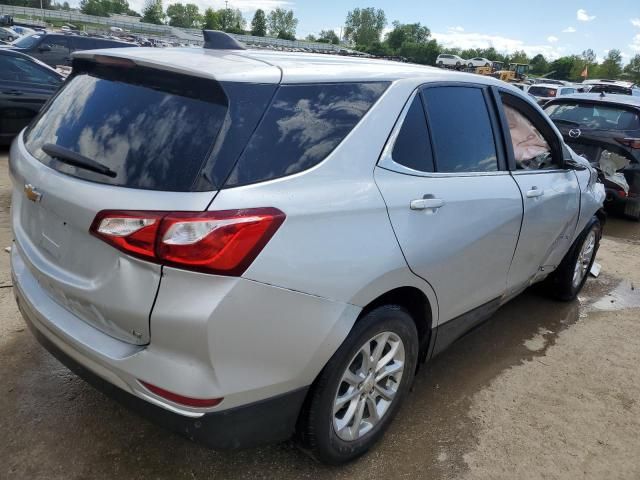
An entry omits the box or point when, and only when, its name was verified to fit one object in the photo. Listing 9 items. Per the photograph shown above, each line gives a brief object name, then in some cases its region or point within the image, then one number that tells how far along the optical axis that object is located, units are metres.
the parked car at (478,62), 62.22
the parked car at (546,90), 23.61
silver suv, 1.75
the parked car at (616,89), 19.83
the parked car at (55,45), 14.16
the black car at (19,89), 7.56
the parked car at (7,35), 22.93
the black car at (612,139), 7.00
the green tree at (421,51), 92.06
